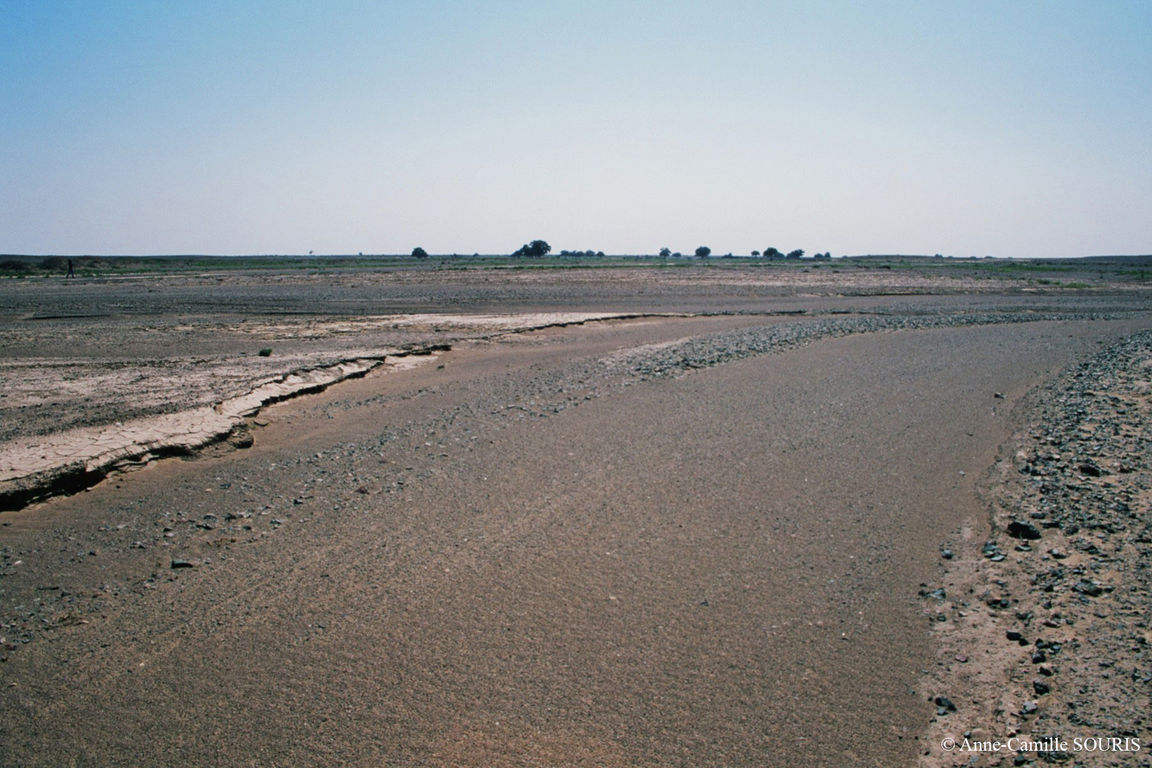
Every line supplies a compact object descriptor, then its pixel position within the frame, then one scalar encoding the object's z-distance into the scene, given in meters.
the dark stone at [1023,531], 6.12
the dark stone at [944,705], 3.96
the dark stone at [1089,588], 4.98
